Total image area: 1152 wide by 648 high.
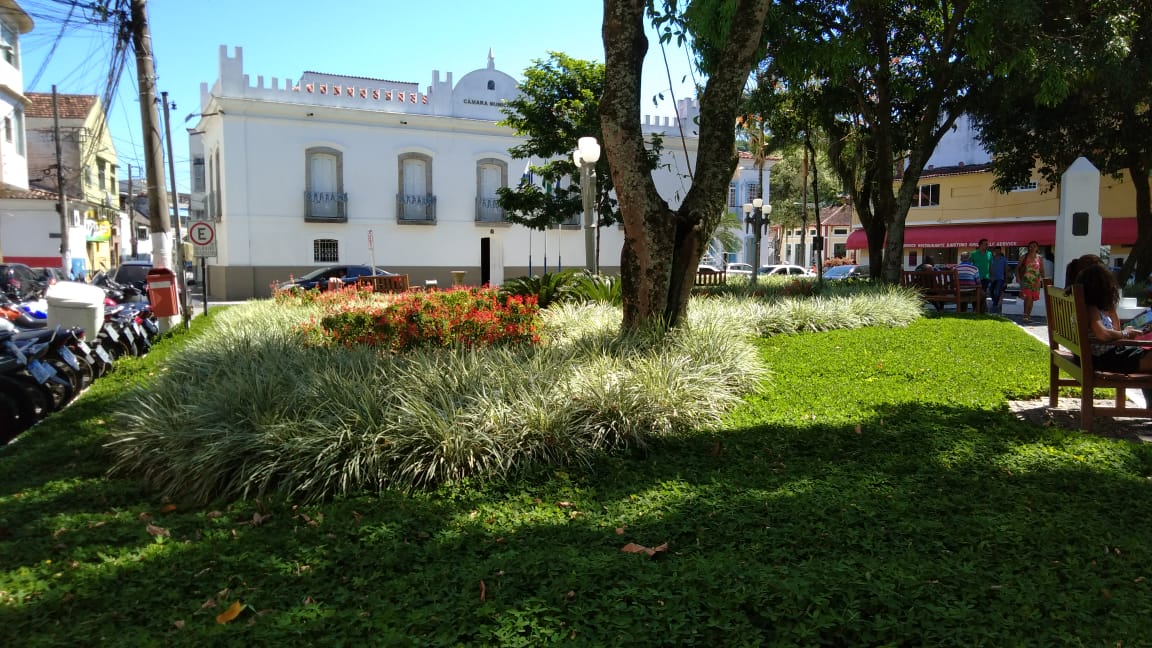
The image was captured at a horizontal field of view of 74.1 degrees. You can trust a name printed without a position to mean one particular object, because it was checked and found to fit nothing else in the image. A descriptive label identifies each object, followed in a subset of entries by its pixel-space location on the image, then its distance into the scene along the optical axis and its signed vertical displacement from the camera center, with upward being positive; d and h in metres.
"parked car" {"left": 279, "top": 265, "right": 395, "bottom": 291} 26.28 +0.45
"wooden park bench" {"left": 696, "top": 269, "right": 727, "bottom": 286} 19.66 +0.11
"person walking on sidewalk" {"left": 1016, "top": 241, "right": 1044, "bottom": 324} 15.32 +0.06
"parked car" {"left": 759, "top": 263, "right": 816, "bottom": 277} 31.75 +0.48
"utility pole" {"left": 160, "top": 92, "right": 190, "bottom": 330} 15.69 +0.16
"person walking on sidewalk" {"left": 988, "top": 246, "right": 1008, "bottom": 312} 17.11 +0.08
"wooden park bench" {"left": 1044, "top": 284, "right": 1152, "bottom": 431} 5.18 -0.61
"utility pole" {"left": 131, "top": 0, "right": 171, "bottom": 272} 12.72 +2.14
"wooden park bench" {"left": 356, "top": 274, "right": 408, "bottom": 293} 17.20 +0.04
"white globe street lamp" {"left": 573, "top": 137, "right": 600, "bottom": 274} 12.94 +1.78
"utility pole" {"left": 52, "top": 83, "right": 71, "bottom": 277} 29.02 +2.42
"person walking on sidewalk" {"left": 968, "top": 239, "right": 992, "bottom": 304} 17.08 +0.42
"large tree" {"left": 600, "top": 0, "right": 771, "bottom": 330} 7.11 +1.08
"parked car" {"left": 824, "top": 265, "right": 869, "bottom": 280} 32.57 +0.45
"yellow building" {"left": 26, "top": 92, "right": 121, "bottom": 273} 36.75 +6.52
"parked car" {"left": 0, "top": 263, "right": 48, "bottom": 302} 13.33 +0.14
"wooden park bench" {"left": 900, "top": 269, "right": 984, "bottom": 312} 16.11 -0.22
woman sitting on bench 5.20 -0.35
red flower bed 7.68 -0.42
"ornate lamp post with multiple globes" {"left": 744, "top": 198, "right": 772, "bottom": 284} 21.88 +2.63
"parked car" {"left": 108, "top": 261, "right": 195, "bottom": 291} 21.79 +0.46
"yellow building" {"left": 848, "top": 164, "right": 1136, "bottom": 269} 30.75 +2.95
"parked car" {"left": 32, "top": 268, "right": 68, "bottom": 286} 18.71 +0.38
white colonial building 29.00 +4.37
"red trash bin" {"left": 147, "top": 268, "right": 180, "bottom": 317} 12.61 -0.06
